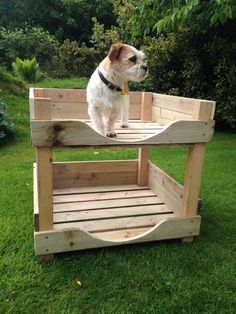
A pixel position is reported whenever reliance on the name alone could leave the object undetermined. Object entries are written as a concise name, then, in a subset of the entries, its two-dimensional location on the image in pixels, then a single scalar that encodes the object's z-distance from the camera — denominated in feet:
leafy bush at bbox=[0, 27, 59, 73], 43.93
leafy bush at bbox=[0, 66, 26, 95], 23.64
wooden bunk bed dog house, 6.77
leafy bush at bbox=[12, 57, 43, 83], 33.81
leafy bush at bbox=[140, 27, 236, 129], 20.56
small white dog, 7.23
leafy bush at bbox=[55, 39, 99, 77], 36.19
